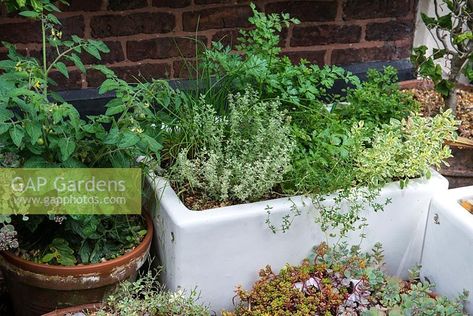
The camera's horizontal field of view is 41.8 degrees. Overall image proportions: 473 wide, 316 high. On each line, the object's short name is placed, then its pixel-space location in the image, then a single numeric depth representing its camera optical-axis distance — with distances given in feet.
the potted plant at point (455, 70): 8.43
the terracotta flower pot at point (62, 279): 6.23
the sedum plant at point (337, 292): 6.44
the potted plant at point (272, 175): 6.70
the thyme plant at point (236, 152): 6.72
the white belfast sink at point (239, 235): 6.55
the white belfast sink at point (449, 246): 6.94
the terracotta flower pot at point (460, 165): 8.27
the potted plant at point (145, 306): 6.22
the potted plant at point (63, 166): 5.91
